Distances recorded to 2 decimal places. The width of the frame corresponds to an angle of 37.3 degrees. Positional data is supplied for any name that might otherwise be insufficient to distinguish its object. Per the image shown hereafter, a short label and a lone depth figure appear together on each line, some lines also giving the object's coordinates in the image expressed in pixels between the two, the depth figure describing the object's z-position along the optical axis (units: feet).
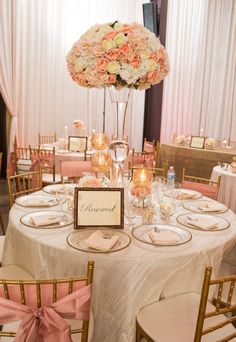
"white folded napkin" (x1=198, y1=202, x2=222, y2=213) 7.71
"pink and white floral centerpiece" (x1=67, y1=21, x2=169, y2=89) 6.59
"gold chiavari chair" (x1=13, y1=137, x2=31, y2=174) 16.21
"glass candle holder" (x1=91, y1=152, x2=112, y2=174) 7.98
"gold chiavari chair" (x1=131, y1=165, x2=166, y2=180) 14.17
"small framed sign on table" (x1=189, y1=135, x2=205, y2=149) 16.56
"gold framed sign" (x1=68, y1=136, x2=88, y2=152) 15.28
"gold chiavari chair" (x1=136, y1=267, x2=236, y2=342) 4.63
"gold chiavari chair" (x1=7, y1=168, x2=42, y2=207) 9.37
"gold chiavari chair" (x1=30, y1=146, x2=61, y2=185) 13.88
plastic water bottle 8.00
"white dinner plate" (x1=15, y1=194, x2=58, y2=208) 7.52
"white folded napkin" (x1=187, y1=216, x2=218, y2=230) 6.63
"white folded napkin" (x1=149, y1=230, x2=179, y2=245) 5.90
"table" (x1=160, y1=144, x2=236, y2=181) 15.90
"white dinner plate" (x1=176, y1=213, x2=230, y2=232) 6.64
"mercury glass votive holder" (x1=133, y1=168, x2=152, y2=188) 7.27
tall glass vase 7.32
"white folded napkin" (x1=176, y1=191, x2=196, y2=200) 8.57
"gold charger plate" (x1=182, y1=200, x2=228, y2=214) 7.69
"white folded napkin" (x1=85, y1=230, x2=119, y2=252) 5.60
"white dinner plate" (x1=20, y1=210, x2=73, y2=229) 6.39
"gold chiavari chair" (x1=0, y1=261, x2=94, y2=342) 3.97
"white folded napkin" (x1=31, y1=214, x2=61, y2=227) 6.39
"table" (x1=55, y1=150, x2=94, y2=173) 14.46
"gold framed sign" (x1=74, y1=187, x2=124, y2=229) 6.23
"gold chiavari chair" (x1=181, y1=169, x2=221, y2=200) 9.48
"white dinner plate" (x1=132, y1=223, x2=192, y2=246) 5.88
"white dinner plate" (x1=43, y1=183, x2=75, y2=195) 8.21
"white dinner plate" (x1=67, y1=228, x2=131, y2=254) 5.58
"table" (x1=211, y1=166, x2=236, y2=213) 12.32
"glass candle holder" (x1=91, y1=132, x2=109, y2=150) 8.66
